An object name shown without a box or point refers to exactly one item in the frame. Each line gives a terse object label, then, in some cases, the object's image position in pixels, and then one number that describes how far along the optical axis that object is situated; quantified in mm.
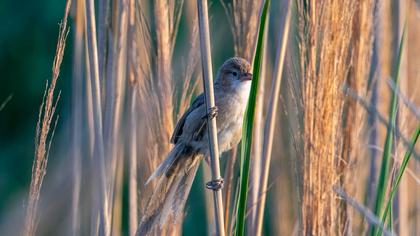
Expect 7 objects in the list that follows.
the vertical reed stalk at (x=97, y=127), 4496
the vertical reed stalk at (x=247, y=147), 3551
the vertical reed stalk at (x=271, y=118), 4695
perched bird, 4812
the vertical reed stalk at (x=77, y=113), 5594
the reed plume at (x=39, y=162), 3814
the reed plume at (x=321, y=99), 4012
